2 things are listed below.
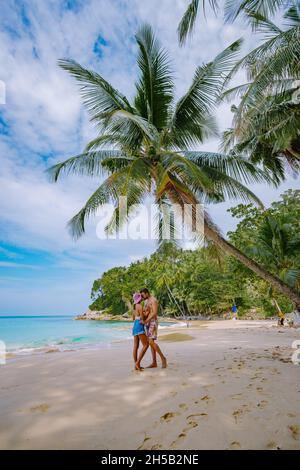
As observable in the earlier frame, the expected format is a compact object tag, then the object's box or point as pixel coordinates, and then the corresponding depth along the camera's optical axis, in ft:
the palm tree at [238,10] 17.52
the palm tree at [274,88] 17.47
